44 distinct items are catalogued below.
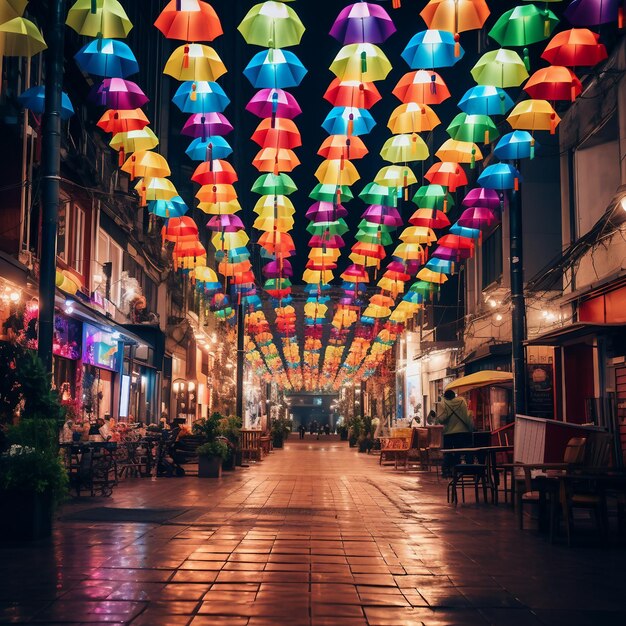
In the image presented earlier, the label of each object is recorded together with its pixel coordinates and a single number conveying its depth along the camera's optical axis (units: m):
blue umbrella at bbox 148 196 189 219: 17.89
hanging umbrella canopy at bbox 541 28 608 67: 10.88
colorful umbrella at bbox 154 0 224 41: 10.30
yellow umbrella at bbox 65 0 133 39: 10.66
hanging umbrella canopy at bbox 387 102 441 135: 13.34
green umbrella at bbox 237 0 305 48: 10.82
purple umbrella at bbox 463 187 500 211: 17.22
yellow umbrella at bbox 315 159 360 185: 15.62
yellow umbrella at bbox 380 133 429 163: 14.51
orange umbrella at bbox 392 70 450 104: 11.99
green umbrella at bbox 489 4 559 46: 11.01
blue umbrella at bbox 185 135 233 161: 14.86
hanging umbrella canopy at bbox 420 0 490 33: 9.68
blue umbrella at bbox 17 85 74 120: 13.43
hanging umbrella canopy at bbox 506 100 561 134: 12.85
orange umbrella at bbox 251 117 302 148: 14.07
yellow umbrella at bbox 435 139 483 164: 14.74
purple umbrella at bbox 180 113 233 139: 14.05
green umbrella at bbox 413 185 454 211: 17.23
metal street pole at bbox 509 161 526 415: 15.62
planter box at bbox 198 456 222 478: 19.72
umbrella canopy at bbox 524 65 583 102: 11.62
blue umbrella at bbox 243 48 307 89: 11.73
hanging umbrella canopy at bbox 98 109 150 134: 14.05
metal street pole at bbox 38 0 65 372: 10.12
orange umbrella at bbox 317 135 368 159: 14.29
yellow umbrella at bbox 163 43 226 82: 11.41
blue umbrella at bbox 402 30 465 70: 11.38
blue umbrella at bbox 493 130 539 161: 14.68
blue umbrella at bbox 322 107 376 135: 12.97
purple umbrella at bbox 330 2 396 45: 10.36
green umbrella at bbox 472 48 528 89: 11.66
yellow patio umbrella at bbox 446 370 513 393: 21.77
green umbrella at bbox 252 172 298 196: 16.70
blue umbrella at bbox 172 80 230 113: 13.05
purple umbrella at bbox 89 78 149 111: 12.96
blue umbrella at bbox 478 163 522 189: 15.74
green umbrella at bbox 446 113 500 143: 13.55
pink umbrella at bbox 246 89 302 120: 12.77
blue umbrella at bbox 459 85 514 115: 12.32
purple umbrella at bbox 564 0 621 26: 10.18
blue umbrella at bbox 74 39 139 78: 12.09
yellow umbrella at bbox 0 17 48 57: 11.05
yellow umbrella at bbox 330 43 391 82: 11.08
